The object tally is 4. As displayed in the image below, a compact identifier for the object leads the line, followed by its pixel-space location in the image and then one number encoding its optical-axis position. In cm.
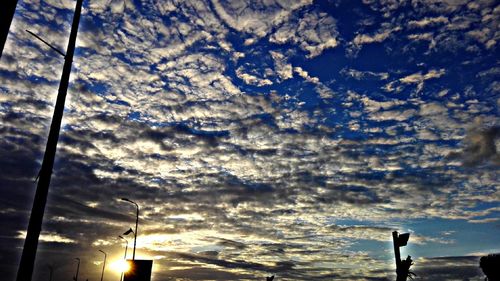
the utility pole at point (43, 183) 534
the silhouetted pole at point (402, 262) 1069
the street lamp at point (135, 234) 3924
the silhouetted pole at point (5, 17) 411
